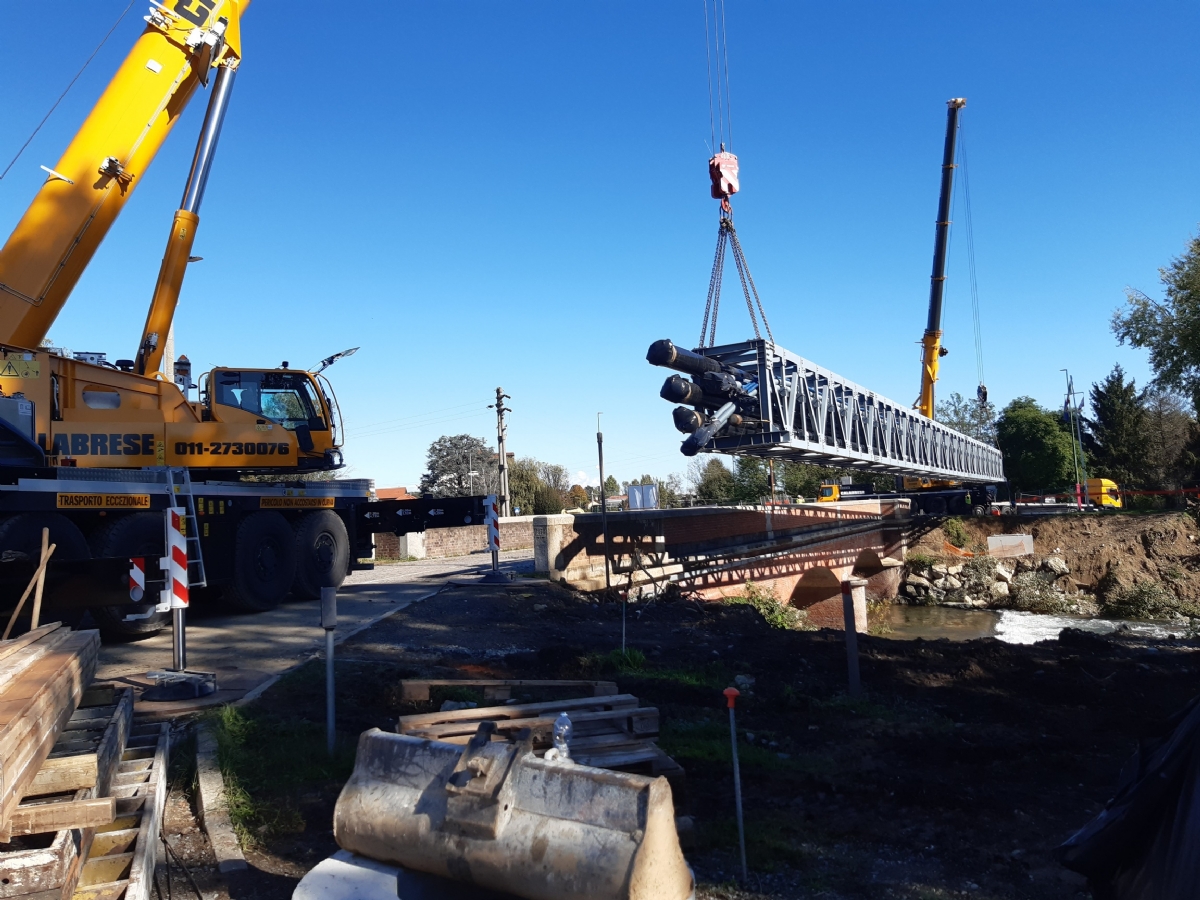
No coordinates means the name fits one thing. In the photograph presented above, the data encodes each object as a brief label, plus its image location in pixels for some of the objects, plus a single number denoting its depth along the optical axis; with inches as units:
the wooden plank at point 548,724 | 205.8
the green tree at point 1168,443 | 1947.6
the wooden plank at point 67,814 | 144.4
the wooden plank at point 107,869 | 158.2
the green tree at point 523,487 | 2049.7
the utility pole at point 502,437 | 1493.6
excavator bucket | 124.9
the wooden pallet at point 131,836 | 149.6
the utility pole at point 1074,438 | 1957.4
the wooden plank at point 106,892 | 145.0
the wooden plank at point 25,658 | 171.2
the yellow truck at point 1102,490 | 1590.7
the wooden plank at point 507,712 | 214.7
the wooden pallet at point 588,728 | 205.8
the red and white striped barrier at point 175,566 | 319.9
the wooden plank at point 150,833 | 151.5
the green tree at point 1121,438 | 2161.7
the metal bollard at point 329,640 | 238.4
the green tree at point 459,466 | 2359.7
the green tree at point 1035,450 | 2233.0
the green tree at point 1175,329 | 1254.9
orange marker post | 185.8
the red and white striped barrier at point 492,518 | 637.2
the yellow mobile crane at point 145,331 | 398.6
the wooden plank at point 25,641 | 193.3
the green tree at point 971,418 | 2776.6
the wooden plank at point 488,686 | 282.8
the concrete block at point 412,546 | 1256.8
